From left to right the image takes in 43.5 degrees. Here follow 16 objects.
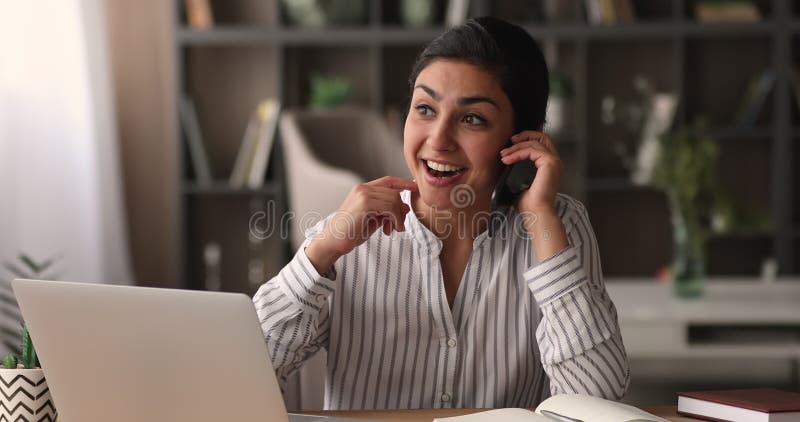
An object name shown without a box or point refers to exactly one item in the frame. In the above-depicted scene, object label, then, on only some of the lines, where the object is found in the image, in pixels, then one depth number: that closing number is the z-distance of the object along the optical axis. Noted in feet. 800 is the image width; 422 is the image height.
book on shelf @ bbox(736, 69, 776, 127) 14.56
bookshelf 15.21
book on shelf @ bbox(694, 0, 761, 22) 14.47
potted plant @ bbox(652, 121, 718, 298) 10.78
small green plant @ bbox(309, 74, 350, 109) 14.56
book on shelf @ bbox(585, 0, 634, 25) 14.51
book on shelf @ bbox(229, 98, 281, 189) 14.57
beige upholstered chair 12.88
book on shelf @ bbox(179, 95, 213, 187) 14.47
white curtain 11.43
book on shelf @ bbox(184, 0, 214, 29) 14.48
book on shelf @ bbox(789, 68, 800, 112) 14.49
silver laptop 3.24
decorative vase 10.73
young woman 4.46
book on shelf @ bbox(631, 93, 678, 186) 14.52
